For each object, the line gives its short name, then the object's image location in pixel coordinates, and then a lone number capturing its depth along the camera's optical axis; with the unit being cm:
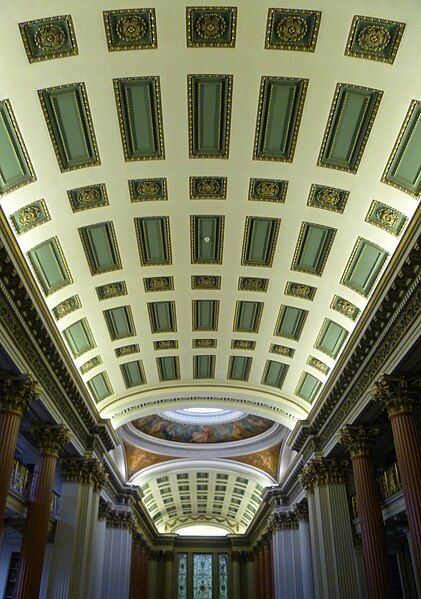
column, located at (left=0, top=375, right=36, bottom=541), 1283
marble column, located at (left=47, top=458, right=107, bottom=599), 1830
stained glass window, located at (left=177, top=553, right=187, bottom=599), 4862
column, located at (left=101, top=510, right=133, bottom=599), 2888
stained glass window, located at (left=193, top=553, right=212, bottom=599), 4880
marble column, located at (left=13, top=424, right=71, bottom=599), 1527
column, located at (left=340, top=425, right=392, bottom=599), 1505
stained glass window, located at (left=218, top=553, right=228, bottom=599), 4872
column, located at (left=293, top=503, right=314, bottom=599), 2369
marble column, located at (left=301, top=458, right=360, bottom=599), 1831
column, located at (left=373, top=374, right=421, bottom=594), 1236
